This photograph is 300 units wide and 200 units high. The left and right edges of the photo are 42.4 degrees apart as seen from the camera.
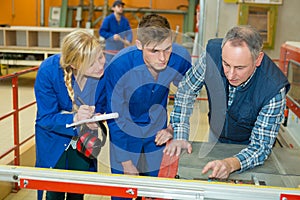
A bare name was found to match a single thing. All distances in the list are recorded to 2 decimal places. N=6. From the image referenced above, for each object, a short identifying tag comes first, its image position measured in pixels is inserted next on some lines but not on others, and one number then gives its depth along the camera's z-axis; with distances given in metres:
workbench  1.61
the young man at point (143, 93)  2.16
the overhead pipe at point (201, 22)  5.96
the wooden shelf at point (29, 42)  7.53
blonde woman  2.15
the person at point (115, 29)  6.42
